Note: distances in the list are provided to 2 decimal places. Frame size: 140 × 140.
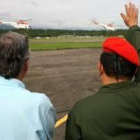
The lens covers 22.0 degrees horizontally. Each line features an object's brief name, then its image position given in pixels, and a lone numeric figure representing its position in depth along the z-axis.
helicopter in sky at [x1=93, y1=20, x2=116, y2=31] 143.52
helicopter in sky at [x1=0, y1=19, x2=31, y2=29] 122.16
